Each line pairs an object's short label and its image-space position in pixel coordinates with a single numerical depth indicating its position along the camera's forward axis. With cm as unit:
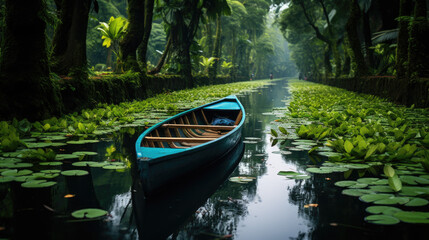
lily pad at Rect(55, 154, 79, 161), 464
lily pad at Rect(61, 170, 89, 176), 398
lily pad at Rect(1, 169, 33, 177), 382
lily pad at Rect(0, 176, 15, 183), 361
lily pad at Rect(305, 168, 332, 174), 416
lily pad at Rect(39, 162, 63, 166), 430
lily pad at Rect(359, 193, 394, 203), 320
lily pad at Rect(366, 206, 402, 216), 291
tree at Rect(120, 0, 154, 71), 1388
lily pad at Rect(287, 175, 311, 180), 406
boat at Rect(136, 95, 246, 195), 329
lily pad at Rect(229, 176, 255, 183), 409
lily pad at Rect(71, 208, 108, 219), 295
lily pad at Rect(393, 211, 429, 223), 268
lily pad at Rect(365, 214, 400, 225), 272
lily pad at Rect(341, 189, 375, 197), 342
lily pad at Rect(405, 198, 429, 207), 302
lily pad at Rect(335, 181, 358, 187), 371
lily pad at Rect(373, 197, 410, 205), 308
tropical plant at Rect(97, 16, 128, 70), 1498
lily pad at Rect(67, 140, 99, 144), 566
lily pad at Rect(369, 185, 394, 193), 342
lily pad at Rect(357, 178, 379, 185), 372
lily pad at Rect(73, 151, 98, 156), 491
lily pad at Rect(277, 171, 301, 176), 418
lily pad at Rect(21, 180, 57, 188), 350
